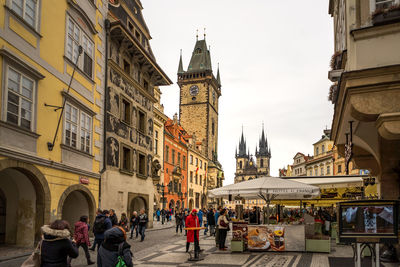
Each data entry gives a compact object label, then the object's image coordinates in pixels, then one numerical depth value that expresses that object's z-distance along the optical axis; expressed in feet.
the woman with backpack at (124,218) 42.53
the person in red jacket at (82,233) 38.06
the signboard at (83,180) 60.83
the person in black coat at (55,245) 18.85
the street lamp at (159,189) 149.02
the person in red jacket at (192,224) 44.62
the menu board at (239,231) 48.75
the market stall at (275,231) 47.85
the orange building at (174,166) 164.76
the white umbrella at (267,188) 47.65
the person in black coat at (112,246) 21.90
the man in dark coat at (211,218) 77.42
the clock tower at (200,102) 264.72
